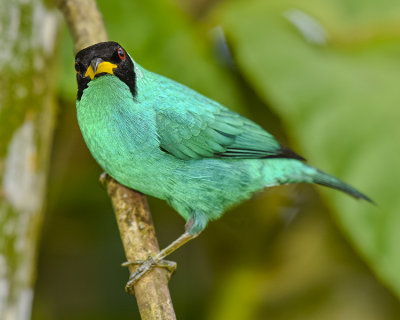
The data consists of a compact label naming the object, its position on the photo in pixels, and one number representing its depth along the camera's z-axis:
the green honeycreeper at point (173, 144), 5.18
